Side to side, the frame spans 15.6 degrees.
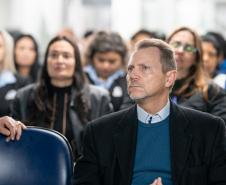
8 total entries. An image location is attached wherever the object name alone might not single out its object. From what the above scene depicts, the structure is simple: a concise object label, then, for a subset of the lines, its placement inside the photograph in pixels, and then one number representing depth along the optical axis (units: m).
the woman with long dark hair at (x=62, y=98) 4.84
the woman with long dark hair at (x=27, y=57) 7.90
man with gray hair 3.23
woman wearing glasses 4.55
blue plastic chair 3.14
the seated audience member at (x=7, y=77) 5.71
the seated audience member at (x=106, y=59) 6.16
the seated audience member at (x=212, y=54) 6.66
